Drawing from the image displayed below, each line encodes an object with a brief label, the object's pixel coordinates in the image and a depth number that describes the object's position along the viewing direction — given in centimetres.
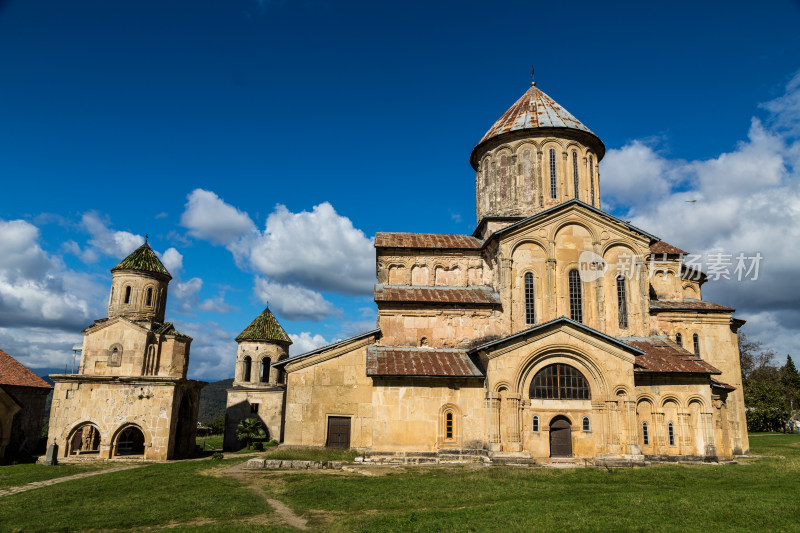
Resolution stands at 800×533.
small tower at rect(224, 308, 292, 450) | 3459
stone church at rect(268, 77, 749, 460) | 2084
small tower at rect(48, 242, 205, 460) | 2230
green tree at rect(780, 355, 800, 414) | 5274
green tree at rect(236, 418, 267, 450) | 2718
